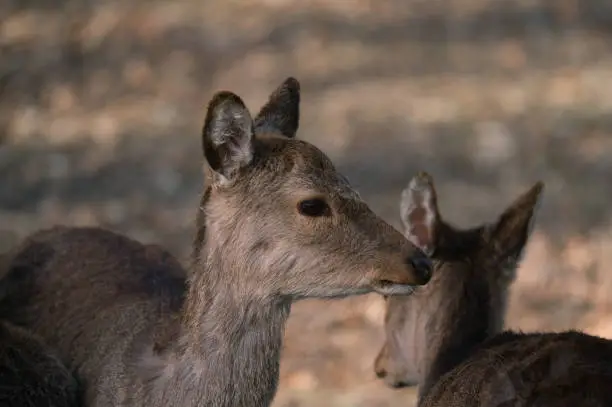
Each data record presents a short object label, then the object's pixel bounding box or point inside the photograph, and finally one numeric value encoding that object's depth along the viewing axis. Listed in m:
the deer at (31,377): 11.75
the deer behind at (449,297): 12.91
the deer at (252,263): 10.60
